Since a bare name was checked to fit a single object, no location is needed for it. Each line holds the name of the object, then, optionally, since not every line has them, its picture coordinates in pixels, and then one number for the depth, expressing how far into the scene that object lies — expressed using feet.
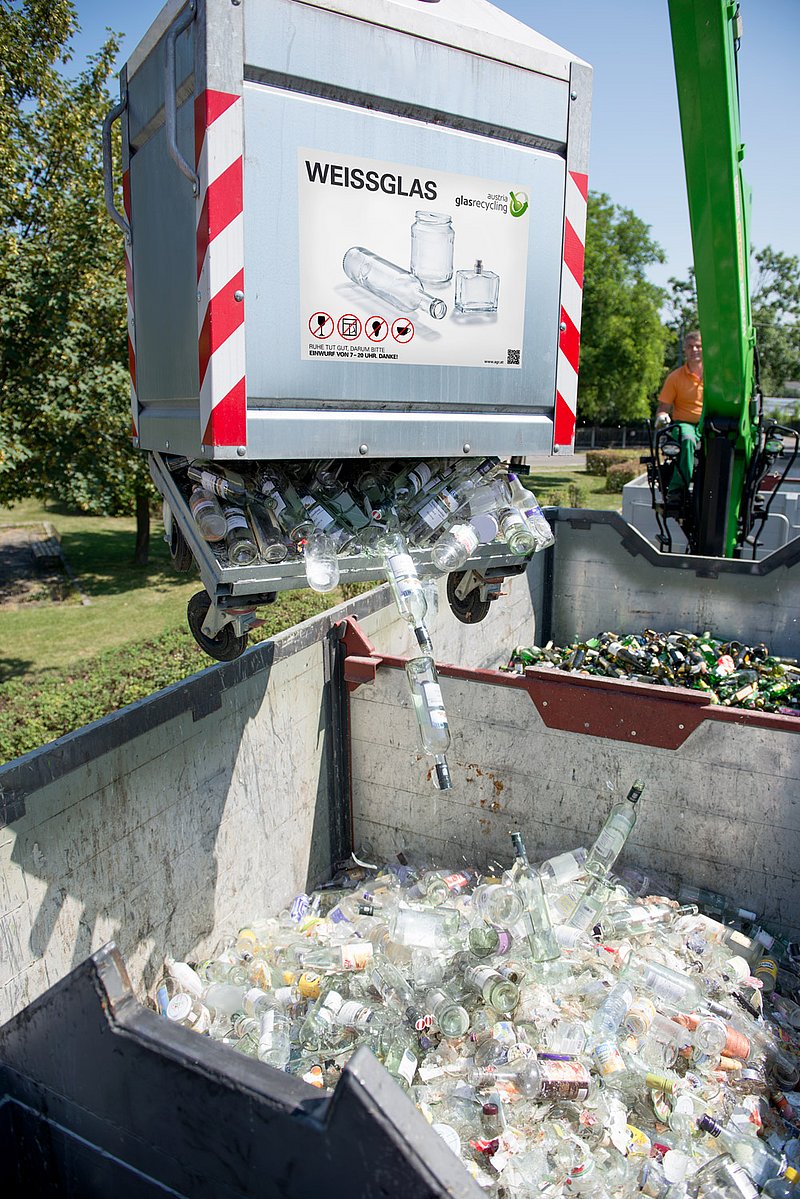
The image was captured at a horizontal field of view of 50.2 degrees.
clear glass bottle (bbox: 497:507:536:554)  12.55
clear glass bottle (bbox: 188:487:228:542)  10.59
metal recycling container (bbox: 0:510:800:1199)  5.61
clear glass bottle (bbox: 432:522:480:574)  11.64
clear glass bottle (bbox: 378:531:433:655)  10.75
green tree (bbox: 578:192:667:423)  81.97
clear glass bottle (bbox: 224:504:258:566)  10.49
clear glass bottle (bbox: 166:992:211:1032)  11.66
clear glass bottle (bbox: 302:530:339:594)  10.30
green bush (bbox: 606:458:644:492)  79.25
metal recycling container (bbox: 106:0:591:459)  9.10
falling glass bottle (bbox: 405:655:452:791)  10.84
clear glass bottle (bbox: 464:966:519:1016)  11.59
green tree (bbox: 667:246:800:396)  145.28
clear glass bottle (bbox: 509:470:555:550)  12.71
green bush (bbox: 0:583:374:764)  23.32
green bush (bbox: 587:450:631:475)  97.26
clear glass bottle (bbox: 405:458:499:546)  11.99
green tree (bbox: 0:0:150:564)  24.38
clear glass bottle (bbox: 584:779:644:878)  14.02
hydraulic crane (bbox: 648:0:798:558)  17.51
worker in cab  26.50
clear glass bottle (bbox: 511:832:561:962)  12.24
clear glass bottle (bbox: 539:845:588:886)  13.94
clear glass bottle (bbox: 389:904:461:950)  12.99
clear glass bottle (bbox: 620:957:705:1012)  11.88
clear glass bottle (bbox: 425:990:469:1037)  11.52
